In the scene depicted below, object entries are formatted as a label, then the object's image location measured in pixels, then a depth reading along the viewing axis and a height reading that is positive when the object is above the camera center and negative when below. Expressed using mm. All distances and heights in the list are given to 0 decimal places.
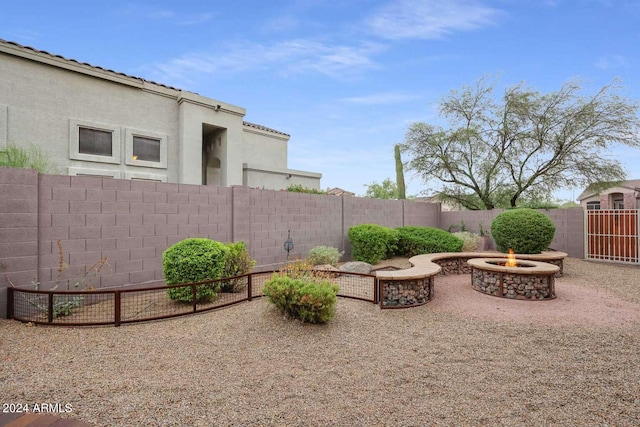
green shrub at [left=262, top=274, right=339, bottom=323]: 4520 -1223
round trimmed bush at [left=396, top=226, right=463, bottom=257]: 10555 -892
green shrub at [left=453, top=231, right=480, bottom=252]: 12141 -1027
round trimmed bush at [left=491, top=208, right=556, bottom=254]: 9641 -506
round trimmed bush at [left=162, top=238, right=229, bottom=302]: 5477 -942
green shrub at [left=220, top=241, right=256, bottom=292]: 6363 -1092
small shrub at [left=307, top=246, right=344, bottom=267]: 9289 -1231
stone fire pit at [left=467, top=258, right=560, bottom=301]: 6355 -1395
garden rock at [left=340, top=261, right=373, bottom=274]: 8630 -1478
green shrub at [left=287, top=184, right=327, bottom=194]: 11366 +961
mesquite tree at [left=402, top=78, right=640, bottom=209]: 12852 +3538
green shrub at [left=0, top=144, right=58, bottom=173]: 6355 +1467
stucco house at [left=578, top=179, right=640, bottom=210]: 20016 +1313
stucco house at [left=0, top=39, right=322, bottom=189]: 9005 +3222
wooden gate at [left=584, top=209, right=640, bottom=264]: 10312 -681
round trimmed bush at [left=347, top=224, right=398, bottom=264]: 10000 -852
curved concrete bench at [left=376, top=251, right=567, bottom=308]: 5633 -1335
